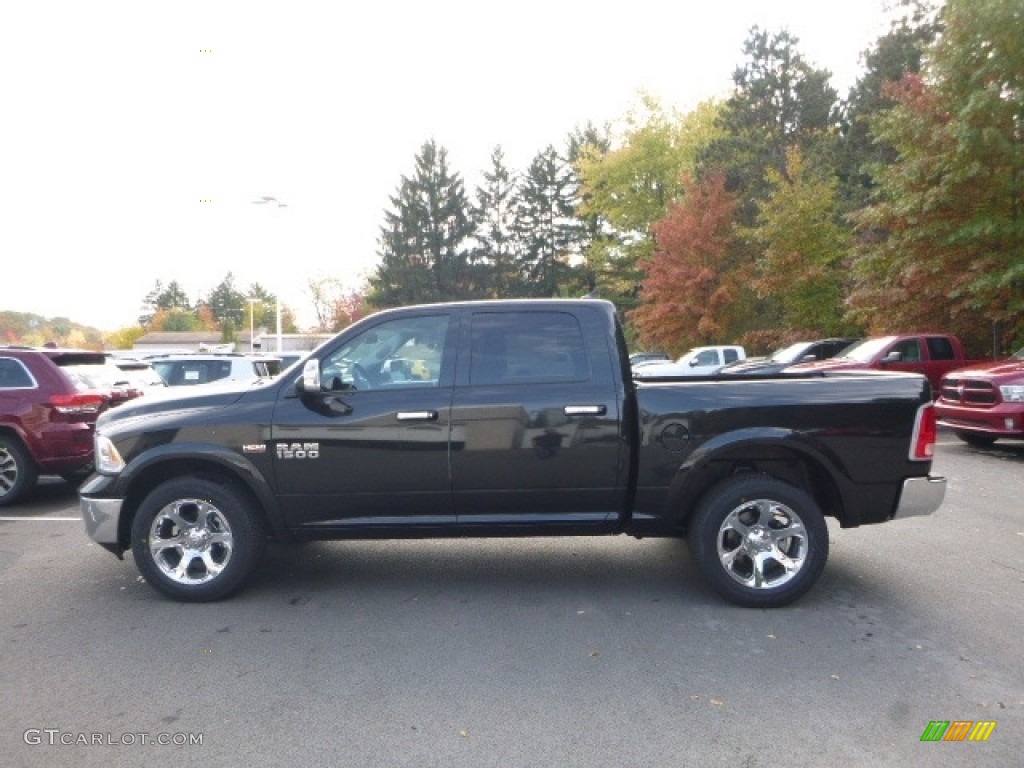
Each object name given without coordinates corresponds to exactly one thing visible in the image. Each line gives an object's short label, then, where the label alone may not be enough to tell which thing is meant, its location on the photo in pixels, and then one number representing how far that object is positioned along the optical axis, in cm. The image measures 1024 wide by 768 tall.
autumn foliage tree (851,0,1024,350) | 1719
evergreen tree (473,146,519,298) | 5488
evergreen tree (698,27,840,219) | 3453
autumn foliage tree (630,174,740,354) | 3136
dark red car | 854
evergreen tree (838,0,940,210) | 3177
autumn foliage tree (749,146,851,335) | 2734
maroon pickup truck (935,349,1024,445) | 1052
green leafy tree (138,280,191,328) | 11212
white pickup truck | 2569
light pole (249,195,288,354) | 2408
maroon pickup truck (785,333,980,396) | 1612
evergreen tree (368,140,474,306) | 5375
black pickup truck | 501
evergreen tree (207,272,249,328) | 10662
